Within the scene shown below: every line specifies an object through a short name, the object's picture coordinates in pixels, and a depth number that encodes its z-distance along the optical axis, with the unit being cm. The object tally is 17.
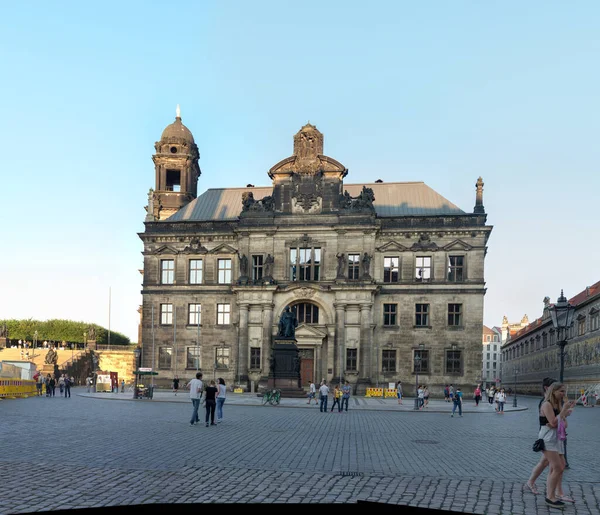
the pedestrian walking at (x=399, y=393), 4258
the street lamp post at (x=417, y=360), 3688
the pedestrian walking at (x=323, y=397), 3229
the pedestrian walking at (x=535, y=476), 1058
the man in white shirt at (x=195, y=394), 2300
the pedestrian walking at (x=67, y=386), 4416
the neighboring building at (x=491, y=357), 18675
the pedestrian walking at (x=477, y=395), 4560
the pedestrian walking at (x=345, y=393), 3306
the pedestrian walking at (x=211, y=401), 2275
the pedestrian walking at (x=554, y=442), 988
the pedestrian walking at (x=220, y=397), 2428
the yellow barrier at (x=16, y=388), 4138
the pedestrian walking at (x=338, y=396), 3284
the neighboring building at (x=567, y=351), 5684
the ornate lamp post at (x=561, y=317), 1920
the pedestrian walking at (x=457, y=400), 3156
